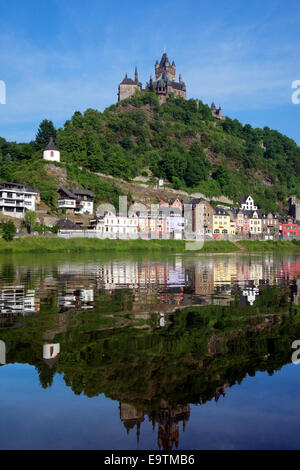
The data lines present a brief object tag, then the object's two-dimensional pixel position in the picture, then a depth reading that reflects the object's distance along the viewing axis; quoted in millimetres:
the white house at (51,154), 114062
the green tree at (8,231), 68812
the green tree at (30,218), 81438
